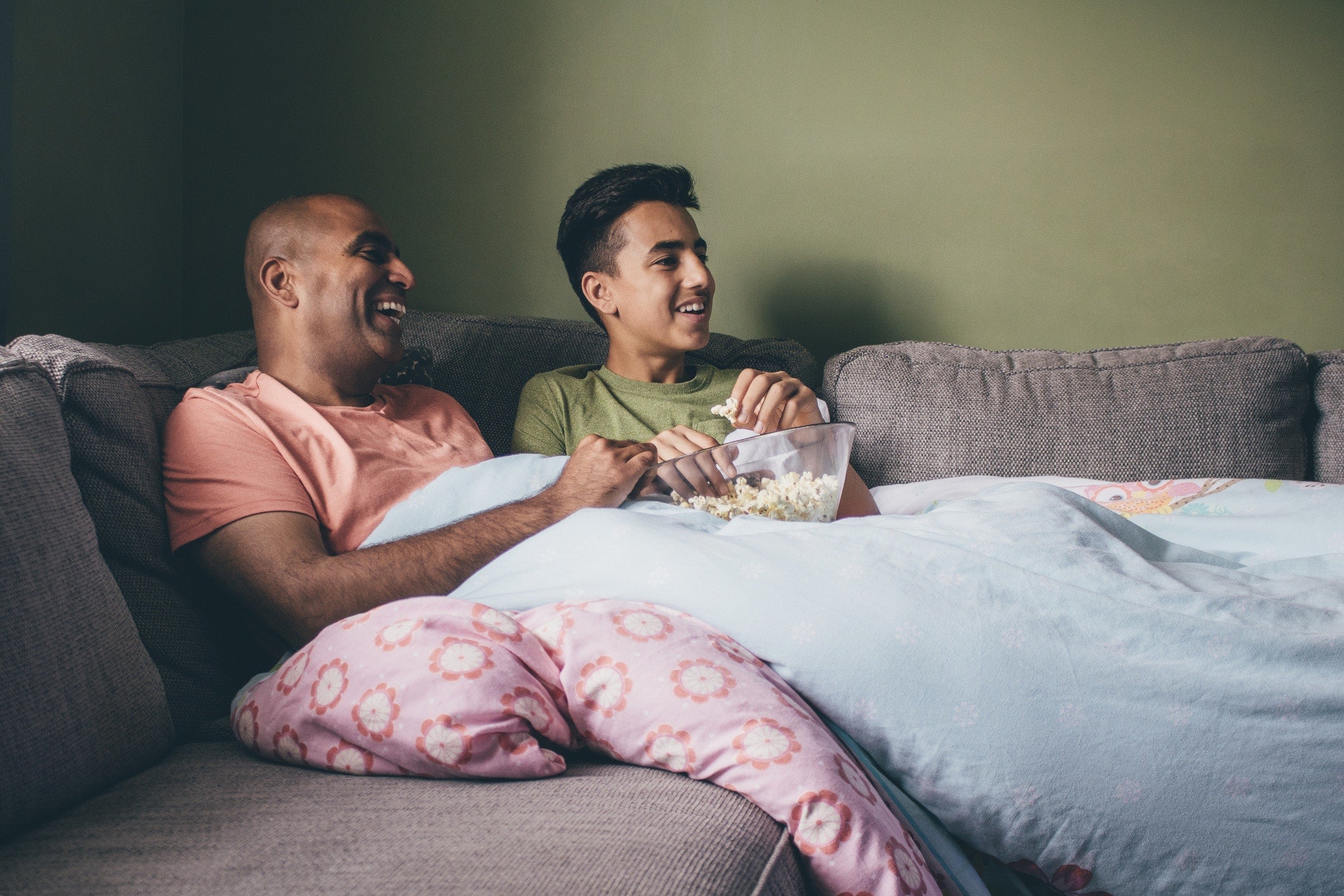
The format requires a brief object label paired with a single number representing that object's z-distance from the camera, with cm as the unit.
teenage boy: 152
